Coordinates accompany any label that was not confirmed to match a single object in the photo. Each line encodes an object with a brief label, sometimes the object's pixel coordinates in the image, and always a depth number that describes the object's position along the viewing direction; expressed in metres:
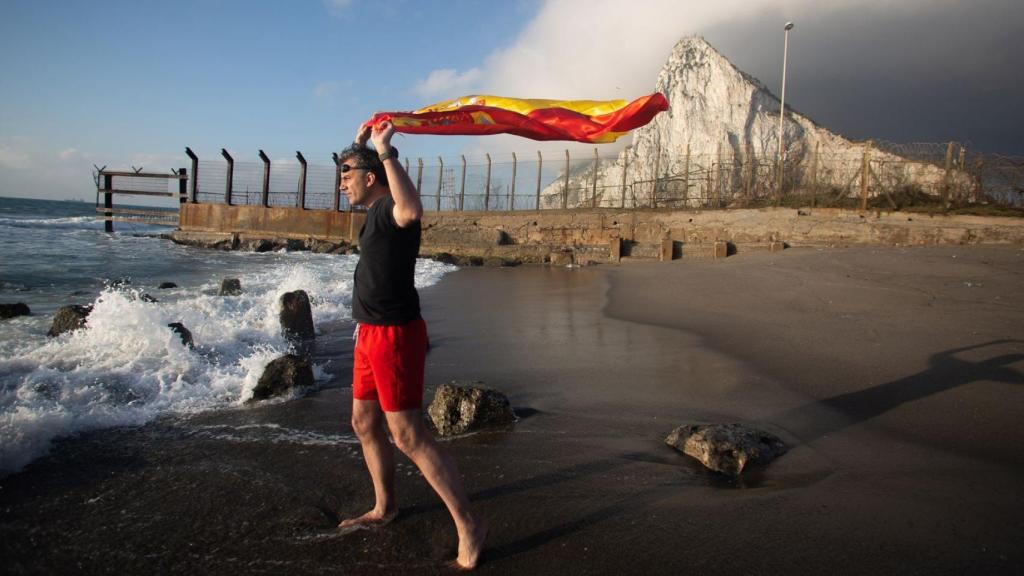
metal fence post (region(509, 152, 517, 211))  26.18
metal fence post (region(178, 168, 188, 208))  24.56
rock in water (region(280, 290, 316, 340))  7.09
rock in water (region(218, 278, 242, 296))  10.31
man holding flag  2.41
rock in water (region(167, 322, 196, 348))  5.81
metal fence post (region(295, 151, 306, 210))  23.75
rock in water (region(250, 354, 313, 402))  4.52
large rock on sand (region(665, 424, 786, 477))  3.26
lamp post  20.27
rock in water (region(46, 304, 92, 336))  6.29
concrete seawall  15.59
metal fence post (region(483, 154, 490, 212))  25.78
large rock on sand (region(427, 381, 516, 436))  3.87
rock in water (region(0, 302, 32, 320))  7.68
